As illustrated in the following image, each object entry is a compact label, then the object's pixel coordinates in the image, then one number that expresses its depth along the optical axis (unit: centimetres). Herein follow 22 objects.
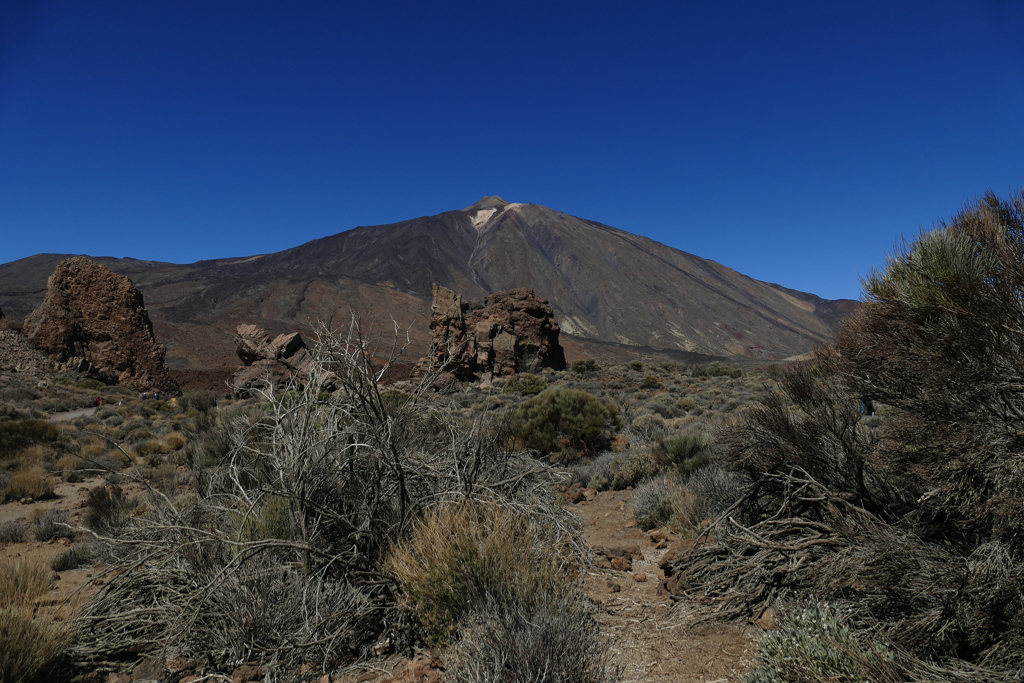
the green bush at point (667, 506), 484
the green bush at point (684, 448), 675
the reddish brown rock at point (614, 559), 415
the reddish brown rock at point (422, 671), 249
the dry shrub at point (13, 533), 578
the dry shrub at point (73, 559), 500
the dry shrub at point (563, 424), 889
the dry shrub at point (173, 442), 1109
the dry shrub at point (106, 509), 548
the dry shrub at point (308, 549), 279
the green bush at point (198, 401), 1670
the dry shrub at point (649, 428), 928
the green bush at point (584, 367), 2488
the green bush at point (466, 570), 264
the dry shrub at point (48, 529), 591
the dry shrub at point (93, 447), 1038
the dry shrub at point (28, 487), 787
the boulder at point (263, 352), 2012
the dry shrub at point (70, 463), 951
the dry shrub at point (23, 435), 992
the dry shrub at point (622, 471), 714
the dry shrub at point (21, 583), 333
